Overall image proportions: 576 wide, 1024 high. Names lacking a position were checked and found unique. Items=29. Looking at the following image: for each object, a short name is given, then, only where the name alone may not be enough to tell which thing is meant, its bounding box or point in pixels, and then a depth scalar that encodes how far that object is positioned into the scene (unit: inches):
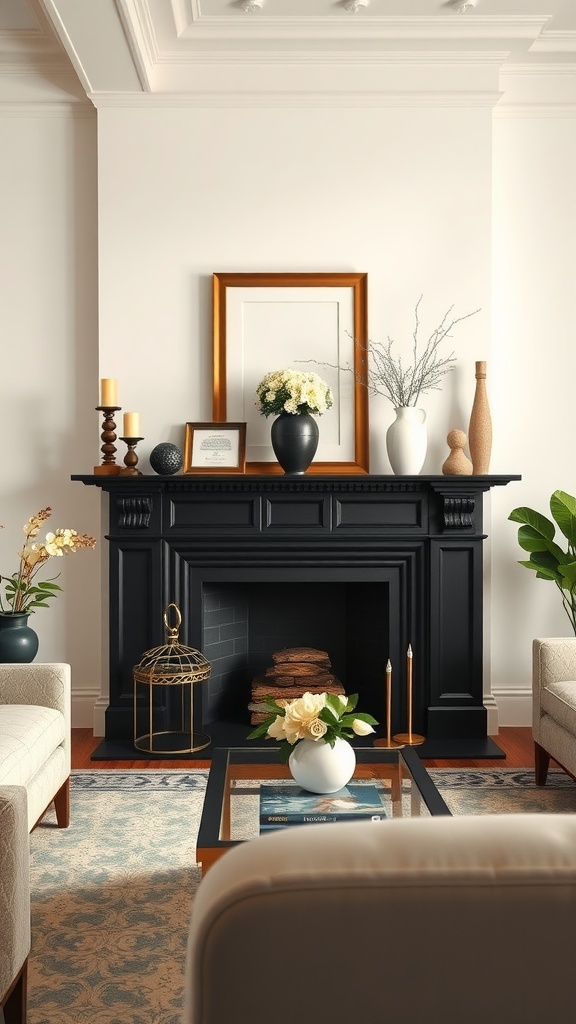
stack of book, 92.7
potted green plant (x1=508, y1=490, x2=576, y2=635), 168.9
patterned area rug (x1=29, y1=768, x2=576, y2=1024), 84.7
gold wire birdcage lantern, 160.7
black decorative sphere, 168.9
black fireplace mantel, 170.4
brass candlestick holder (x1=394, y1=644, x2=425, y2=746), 165.9
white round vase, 96.7
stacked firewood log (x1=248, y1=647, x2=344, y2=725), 175.0
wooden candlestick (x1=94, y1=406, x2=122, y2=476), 169.5
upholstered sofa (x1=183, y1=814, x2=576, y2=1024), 31.7
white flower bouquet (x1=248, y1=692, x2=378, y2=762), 96.3
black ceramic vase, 166.4
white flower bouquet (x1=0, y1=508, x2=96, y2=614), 151.5
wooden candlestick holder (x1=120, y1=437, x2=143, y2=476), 168.6
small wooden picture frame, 172.4
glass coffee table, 91.1
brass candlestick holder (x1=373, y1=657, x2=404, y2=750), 162.8
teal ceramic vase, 151.9
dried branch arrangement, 174.9
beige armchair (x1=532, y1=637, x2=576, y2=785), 134.0
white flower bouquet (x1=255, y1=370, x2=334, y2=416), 163.3
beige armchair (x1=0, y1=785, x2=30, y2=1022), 74.7
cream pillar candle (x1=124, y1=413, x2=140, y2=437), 167.8
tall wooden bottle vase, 171.9
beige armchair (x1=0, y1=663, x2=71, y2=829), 106.0
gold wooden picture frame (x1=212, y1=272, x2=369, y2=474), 175.0
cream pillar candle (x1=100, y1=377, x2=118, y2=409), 167.5
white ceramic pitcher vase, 168.9
